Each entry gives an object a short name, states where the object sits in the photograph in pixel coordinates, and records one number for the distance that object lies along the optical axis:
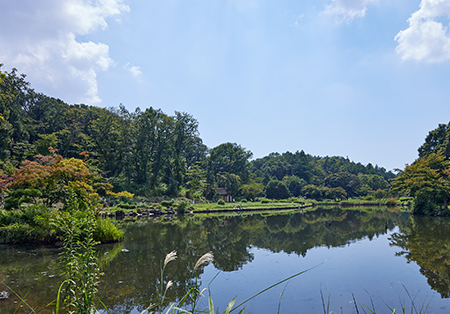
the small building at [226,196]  42.38
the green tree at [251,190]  42.09
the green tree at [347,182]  51.97
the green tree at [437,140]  28.03
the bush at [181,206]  27.99
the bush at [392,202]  40.03
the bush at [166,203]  29.61
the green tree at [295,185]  52.75
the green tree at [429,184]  23.06
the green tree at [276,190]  43.94
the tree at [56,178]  12.20
